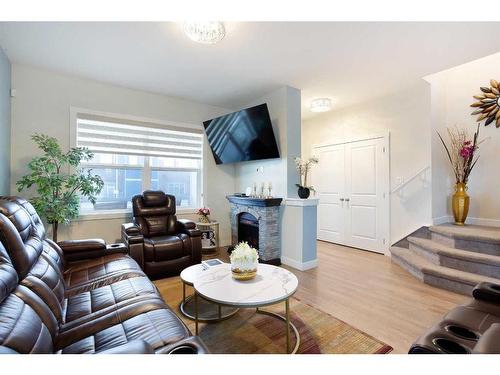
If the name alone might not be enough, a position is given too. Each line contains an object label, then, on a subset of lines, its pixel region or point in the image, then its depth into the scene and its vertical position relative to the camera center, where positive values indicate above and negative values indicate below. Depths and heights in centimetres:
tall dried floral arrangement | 345 +59
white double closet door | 409 -5
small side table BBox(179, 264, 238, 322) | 208 -114
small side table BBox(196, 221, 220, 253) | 407 -70
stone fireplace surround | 355 -55
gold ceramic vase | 345 -18
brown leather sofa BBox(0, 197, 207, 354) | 96 -69
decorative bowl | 186 -66
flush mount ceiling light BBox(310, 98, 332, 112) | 408 +148
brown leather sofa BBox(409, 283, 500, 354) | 95 -72
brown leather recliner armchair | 293 -65
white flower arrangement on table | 187 -58
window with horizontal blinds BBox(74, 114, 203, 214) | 354 +50
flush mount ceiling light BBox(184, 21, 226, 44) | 206 +138
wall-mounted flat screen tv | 354 +87
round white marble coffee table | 155 -71
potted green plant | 271 +7
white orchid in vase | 345 +29
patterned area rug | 170 -112
